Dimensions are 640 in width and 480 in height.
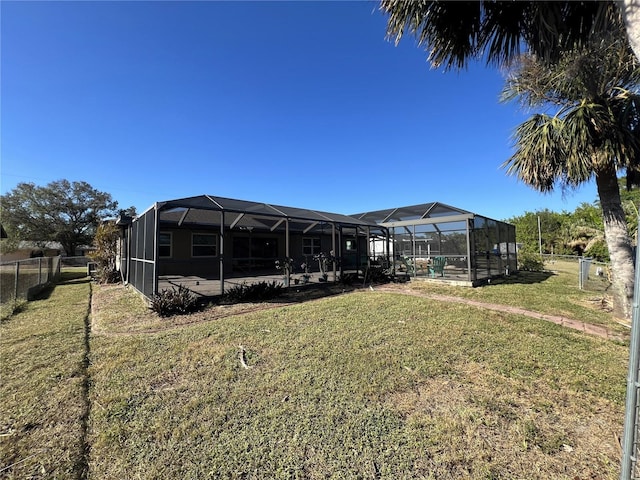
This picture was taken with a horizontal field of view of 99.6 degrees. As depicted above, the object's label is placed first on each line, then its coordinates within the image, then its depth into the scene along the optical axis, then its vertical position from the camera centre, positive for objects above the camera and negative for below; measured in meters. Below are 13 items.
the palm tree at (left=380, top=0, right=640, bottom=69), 2.89 +2.57
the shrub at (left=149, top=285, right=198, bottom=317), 6.40 -1.25
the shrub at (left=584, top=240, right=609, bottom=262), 20.23 -0.24
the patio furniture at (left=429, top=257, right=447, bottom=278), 11.59 -0.69
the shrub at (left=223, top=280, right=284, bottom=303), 7.92 -1.27
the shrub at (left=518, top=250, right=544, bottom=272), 16.33 -0.83
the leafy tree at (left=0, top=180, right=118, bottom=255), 29.61 +4.80
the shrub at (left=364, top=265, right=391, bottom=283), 11.86 -1.12
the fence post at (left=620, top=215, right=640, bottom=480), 1.37 -0.83
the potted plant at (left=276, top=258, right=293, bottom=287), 9.80 -0.60
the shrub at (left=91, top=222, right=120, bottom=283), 12.62 +0.06
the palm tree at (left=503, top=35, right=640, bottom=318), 5.68 +2.71
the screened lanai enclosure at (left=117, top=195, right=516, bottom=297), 8.77 +0.43
